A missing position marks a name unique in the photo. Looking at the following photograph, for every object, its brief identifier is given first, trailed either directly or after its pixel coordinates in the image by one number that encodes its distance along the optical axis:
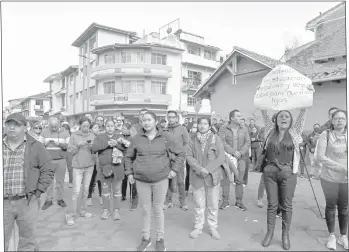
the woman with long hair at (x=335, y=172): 3.57
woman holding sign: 3.72
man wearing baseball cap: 3.04
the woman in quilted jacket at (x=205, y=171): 4.06
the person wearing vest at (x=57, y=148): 5.34
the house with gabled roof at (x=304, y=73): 9.22
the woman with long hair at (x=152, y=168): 3.69
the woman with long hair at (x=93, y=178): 5.56
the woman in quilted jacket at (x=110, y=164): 4.77
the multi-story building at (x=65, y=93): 37.16
